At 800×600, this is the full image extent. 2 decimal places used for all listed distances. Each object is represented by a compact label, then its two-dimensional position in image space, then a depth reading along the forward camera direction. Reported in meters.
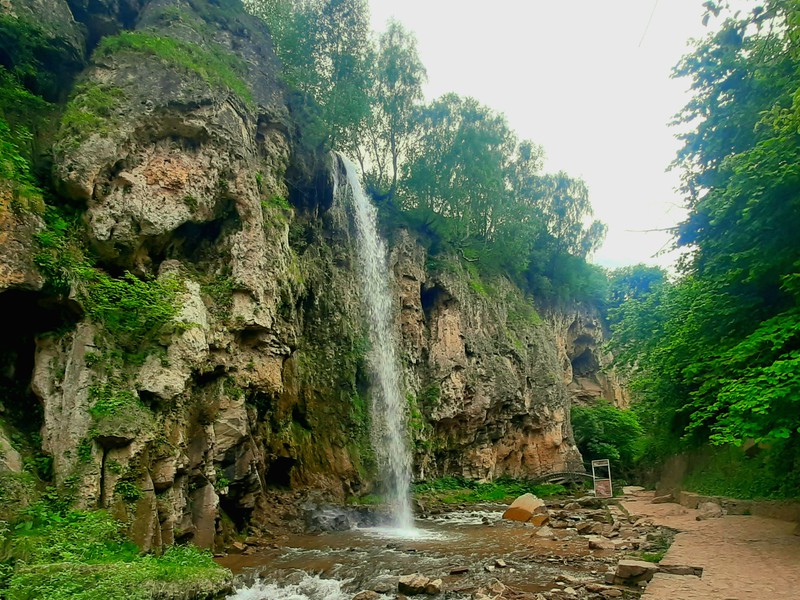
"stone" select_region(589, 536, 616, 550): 11.30
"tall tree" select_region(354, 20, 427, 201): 27.44
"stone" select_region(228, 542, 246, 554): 11.33
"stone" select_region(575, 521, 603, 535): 13.74
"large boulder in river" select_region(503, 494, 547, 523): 18.08
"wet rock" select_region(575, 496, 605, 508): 20.80
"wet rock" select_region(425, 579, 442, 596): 8.37
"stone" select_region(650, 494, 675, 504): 18.54
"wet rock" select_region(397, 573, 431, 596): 8.38
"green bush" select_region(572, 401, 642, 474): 37.19
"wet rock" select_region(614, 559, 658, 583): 7.56
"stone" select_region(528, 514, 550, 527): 16.77
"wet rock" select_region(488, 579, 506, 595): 8.23
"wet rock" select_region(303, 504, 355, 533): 14.72
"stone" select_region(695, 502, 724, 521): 12.55
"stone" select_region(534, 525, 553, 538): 13.91
